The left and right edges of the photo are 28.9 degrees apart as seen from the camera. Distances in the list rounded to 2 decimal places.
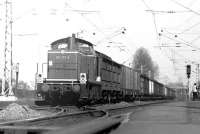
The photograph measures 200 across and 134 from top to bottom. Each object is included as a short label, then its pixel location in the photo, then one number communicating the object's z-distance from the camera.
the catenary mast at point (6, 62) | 40.09
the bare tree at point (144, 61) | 118.94
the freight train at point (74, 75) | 24.58
